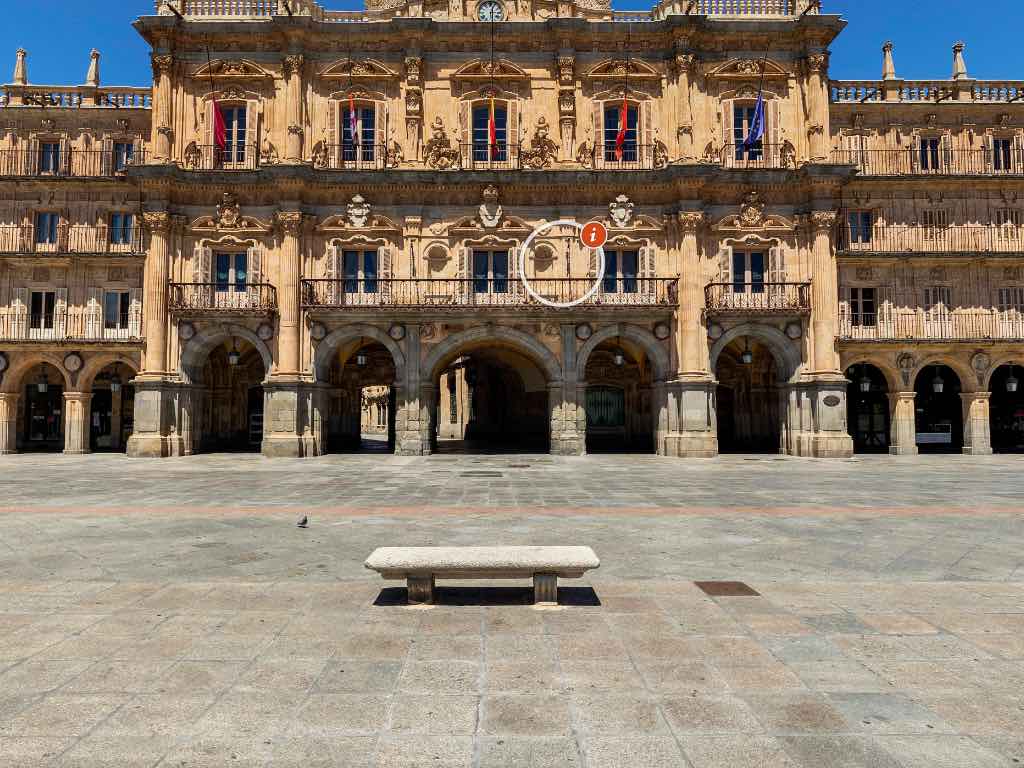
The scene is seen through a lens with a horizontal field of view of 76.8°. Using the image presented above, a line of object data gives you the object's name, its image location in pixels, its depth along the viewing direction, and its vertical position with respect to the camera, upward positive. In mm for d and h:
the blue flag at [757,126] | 24625 +10826
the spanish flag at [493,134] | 25719 +11038
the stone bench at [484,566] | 5660 -1369
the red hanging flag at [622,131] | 25189 +10883
